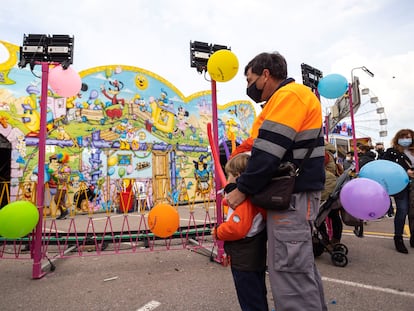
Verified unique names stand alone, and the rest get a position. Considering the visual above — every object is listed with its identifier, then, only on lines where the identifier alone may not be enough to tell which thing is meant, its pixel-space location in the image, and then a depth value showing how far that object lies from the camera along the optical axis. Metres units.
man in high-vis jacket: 1.48
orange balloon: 3.50
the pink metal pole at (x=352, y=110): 6.10
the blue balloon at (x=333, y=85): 5.21
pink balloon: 3.86
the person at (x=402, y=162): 4.33
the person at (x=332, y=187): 3.80
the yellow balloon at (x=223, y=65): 3.56
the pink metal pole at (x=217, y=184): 3.85
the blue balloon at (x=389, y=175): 3.40
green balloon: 3.09
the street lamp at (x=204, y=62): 3.94
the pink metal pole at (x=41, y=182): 3.52
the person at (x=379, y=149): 7.78
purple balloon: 2.89
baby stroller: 3.70
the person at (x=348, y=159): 8.92
